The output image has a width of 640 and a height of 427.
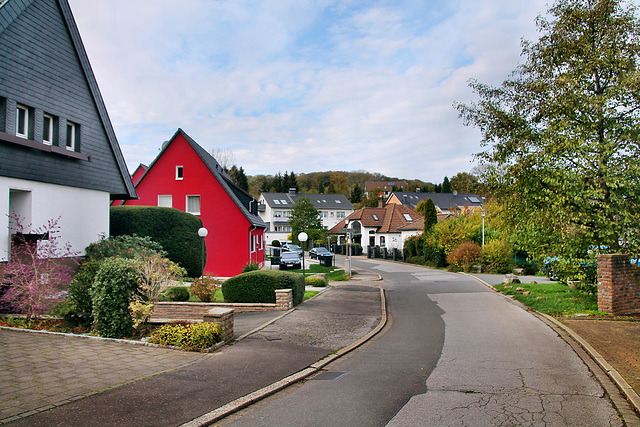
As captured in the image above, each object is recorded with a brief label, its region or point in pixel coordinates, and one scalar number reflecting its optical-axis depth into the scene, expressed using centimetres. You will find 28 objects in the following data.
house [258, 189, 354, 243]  7838
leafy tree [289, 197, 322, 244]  6372
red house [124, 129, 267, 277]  2605
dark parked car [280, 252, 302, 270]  3020
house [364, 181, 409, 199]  11418
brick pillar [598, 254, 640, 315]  1130
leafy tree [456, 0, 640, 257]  1149
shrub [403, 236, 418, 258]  4209
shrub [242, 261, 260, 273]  1976
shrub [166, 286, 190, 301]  1266
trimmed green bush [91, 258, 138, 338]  836
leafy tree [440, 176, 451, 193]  9969
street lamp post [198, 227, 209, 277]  1975
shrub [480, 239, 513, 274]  3048
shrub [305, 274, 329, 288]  1958
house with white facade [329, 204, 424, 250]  5044
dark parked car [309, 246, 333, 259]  3694
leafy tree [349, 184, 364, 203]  9981
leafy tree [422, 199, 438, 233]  3928
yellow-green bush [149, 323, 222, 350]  786
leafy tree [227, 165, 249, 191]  8344
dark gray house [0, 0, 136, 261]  1137
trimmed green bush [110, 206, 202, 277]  1862
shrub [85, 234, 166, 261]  1410
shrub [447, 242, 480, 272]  3120
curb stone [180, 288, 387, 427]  482
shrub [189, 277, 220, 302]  1299
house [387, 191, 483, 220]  7694
